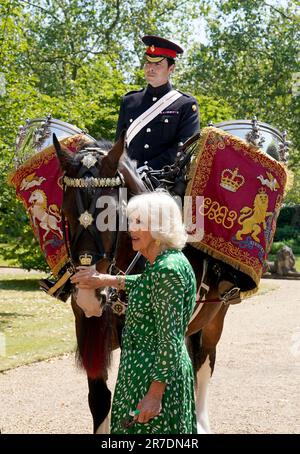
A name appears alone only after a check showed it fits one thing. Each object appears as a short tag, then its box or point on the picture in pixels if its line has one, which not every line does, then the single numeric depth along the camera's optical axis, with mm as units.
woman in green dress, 7054
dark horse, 9694
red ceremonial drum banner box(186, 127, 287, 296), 12021
